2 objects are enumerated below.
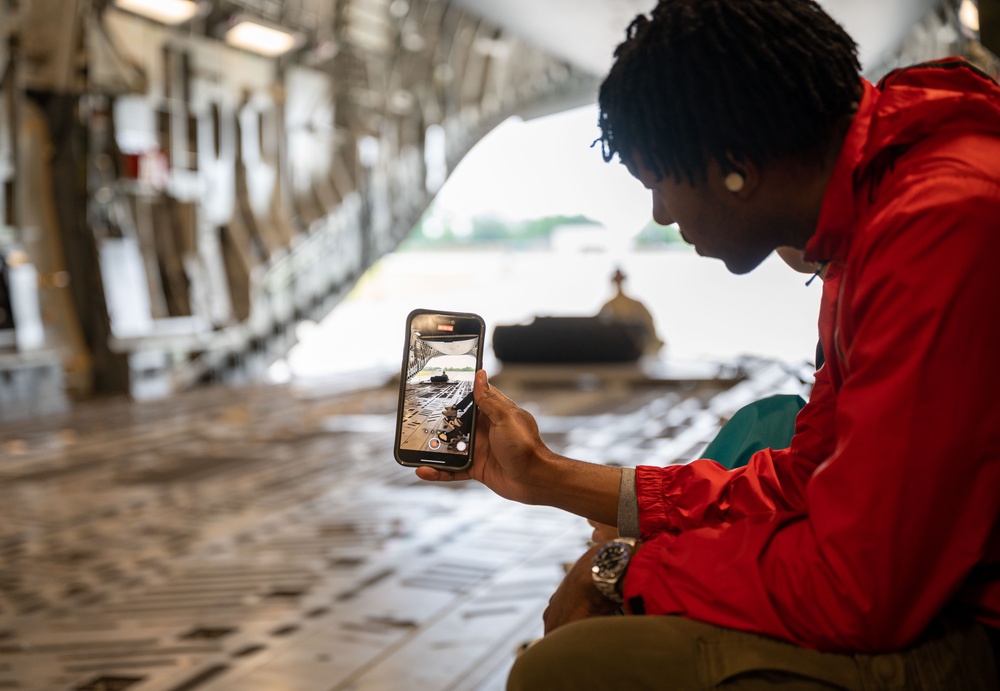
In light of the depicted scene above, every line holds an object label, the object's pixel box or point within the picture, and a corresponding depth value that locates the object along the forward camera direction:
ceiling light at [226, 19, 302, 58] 11.20
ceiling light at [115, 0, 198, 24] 9.59
